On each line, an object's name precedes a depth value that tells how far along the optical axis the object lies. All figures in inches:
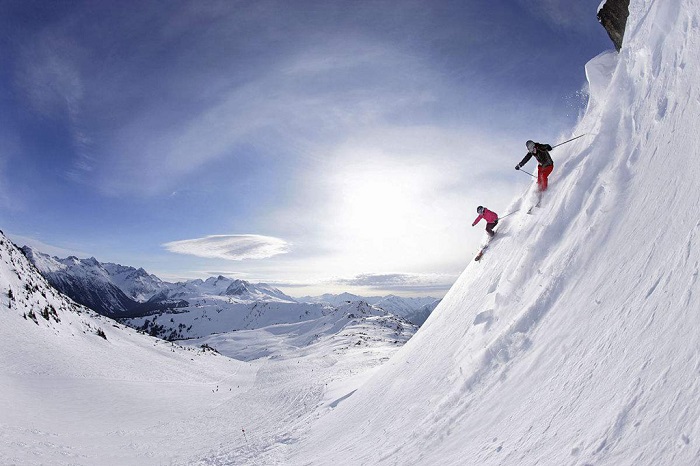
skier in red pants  461.4
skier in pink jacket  552.4
